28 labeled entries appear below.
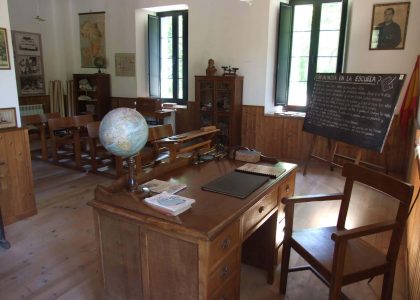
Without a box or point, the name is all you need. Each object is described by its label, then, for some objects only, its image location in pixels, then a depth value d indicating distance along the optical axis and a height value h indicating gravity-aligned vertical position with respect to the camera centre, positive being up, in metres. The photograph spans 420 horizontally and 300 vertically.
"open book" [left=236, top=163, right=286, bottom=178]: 2.12 -0.58
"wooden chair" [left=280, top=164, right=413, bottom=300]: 1.64 -0.93
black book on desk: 1.80 -0.59
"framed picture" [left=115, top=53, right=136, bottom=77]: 6.69 +0.30
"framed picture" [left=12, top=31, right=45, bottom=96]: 6.53 +0.29
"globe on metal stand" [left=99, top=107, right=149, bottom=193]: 1.55 -0.24
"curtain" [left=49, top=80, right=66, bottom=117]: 7.17 -0.38
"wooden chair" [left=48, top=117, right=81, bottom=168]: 4.90 -0.88
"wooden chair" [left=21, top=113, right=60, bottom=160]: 5.33 -0.72
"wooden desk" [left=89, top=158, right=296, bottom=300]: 1.44 -0.75
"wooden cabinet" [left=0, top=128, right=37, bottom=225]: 3.01 -0.91
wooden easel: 4.52 -1.00
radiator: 6.67 -0.64
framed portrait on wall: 4.54 +0.79
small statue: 5.73 +0.19
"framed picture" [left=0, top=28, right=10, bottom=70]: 2.92 +0.23
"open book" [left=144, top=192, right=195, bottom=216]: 1.49 -0.56
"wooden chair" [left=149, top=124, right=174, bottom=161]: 3.21 -0.58
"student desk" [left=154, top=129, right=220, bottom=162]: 2.93 -0.56
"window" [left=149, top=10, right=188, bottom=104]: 6.48 +0.47
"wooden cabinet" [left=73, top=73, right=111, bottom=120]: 6.89 -0.29
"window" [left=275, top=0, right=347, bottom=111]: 5.16 +0.58
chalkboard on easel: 3.74 -0.30
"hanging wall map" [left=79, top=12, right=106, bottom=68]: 6.92 +0.83
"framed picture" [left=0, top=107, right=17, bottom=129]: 2.98 -0.36
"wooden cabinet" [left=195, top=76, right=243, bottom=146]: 5.58 -0.40
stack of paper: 1.78 -0.58
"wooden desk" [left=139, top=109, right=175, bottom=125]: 6.04 -0.62
